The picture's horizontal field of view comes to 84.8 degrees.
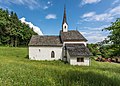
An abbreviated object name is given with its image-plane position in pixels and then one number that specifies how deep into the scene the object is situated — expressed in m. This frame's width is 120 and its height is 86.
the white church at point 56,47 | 17.22
